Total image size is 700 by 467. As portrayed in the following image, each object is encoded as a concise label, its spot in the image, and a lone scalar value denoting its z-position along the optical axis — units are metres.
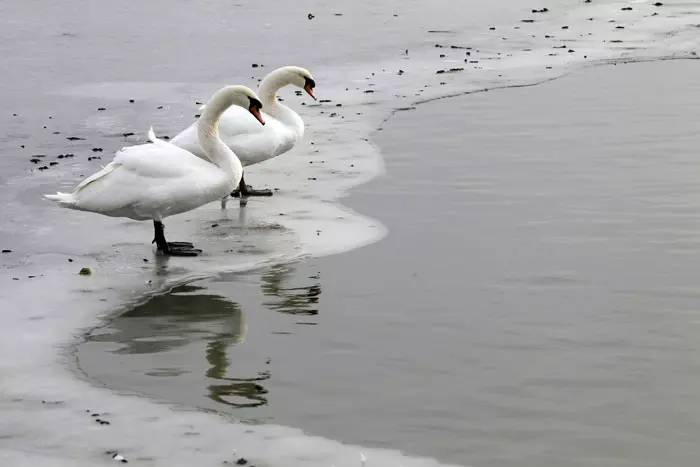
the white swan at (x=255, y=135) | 23.78
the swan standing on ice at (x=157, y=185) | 19.89
